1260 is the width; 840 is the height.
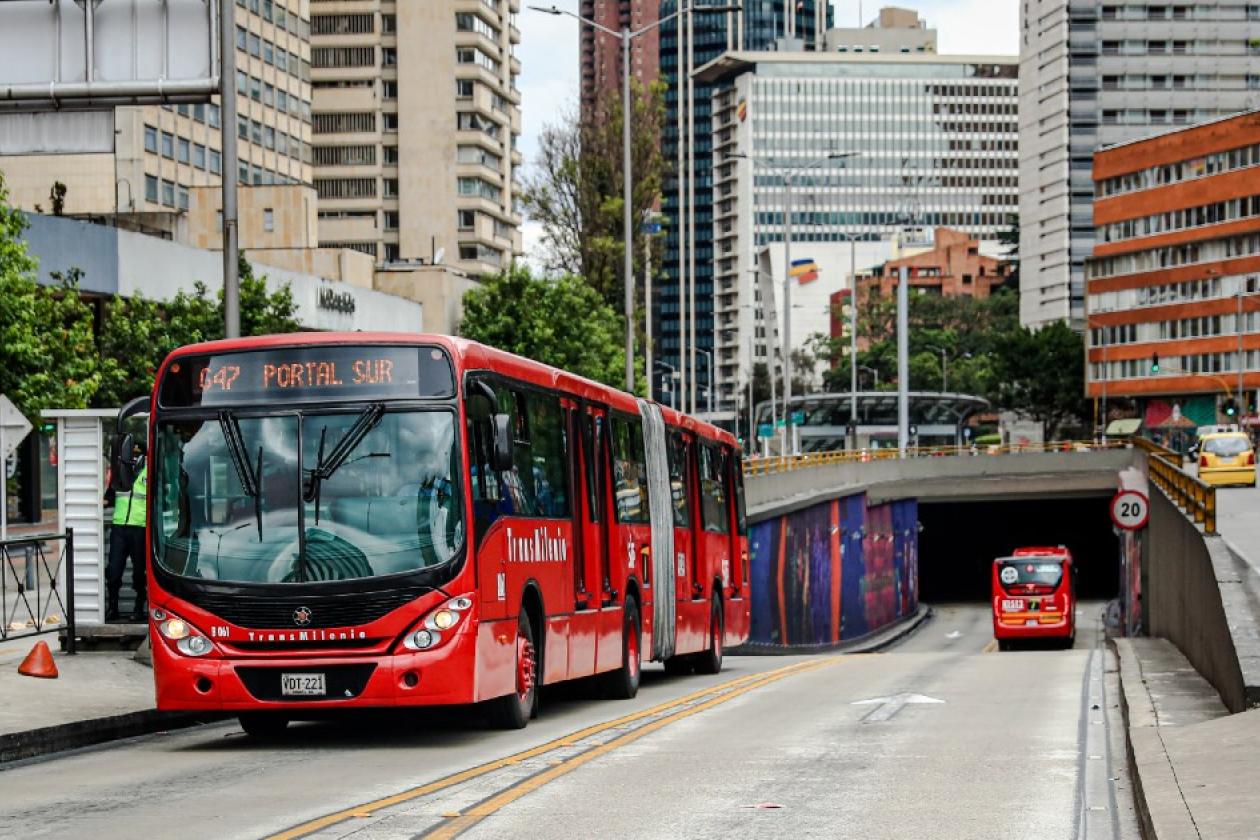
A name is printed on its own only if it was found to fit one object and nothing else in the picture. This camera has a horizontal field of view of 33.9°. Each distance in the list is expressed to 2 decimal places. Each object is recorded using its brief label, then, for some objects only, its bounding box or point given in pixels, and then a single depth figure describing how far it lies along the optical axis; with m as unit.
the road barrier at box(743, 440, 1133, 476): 64.00
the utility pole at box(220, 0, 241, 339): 20.56
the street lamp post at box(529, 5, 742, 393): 54.41
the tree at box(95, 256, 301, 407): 51.84
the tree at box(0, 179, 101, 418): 39.72
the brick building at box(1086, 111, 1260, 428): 121.50
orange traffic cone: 19.20
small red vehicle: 60.34
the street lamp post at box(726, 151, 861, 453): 87.56
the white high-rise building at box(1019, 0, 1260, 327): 168.62
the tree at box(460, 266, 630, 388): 77.00
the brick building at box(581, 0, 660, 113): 64.19
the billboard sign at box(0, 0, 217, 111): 19.77
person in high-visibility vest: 20.69
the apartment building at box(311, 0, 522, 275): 125.75
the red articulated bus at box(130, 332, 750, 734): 15.09
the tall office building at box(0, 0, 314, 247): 82.56
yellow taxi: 70.81
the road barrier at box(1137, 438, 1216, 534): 31.95
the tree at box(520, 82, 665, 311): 63.03
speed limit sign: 40.06
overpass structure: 23.39
